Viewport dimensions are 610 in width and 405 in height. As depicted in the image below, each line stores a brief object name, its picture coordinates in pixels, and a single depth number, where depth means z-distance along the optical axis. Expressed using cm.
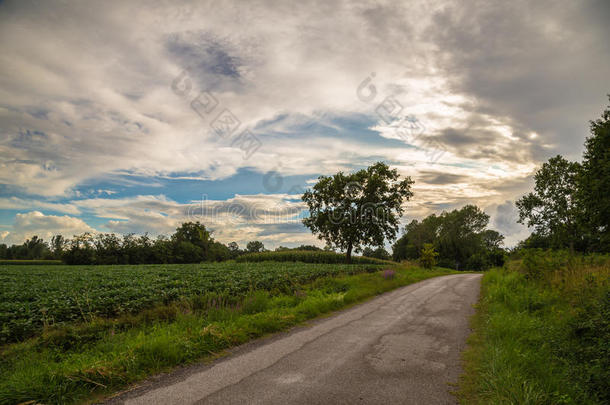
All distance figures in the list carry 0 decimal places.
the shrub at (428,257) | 3672
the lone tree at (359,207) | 3753
